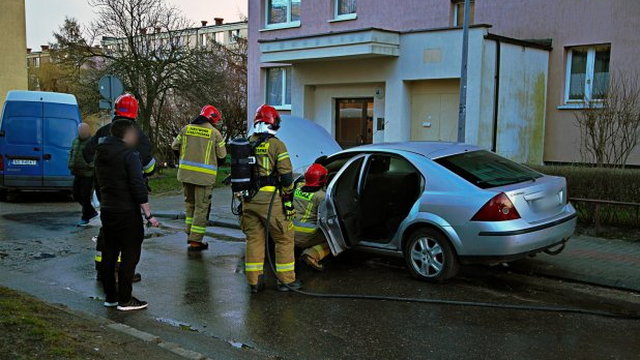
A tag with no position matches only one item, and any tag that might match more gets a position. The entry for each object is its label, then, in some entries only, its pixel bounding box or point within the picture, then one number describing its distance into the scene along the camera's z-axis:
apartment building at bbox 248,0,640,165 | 13.23
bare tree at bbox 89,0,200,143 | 20.47
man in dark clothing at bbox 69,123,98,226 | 10.16
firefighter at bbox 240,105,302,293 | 5.99
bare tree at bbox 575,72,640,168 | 12.37
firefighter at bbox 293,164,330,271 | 6.86
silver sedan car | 5.84
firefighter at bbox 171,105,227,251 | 7.97
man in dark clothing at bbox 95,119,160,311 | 5.22
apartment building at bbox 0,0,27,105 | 25.45
